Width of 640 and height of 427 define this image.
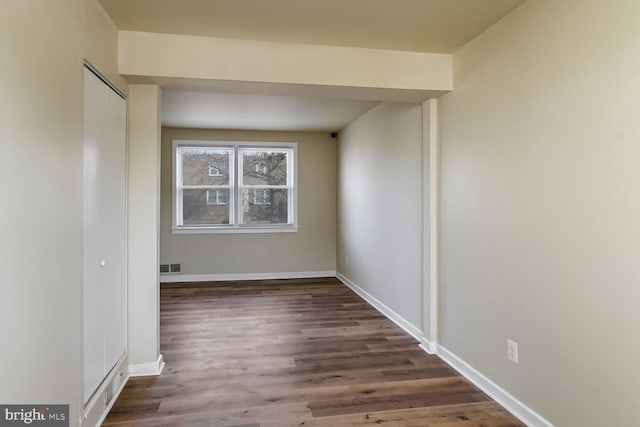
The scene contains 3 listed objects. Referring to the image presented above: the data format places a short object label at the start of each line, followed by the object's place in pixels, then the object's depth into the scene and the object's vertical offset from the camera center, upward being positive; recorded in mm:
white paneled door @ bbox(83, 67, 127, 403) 1987 -118
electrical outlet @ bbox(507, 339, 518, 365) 2235 -854
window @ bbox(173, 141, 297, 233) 5977 +407
